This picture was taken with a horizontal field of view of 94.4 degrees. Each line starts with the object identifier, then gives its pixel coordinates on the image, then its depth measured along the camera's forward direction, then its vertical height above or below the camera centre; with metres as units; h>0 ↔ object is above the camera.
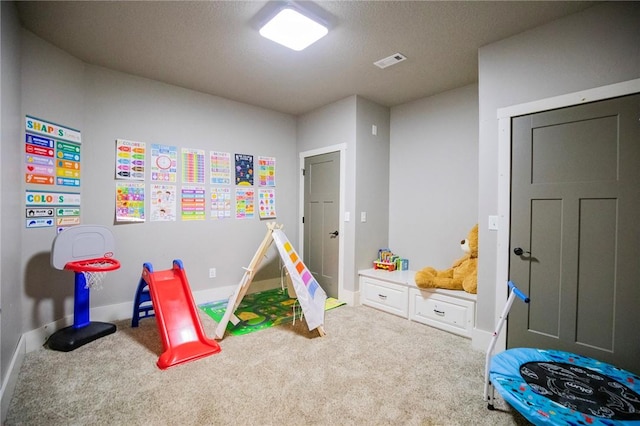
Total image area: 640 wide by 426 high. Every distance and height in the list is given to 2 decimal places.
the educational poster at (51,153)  2.42 +0.47
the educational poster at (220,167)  3.74 +0.53
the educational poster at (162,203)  3.31 +0.06
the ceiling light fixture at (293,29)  2.12 +1.37
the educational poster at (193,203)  3.52 +0.06
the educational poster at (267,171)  4.19 +0.54
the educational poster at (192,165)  3.52 +0.51
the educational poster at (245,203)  3.98 +0.07
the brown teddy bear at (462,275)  2.88 -0.66
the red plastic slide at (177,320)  2.30 -0.93
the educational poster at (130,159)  3.10 +0.52
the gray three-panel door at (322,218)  3.94 -0.12
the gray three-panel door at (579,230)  1.93 -0.13
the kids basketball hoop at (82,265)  2.41 -0.49
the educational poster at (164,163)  3.31 +0.51
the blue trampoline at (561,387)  1.35 -0.93
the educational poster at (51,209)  2.44 -0.02
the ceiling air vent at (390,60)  2.71 +1.41
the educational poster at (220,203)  3.76 +0.07
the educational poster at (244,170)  3.96 +0.53
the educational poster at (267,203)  4.20 +0.08
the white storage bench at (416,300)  2.80 -0.96
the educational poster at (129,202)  3.10 +0.06
